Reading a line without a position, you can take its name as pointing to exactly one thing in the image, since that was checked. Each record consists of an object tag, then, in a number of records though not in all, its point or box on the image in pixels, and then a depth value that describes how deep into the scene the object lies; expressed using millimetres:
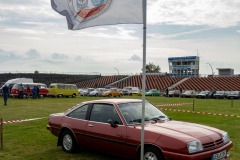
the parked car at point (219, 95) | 51375
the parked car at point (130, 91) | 59000
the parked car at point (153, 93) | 59488
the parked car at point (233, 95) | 49875
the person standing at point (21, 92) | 38031
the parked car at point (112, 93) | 49594
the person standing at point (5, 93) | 25453
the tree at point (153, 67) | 138625
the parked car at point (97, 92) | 51031
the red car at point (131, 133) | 5955
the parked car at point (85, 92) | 53531
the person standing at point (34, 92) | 37844
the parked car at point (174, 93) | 55825
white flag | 5801
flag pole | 5686
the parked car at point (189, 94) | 54006
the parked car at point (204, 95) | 52750
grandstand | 64875
